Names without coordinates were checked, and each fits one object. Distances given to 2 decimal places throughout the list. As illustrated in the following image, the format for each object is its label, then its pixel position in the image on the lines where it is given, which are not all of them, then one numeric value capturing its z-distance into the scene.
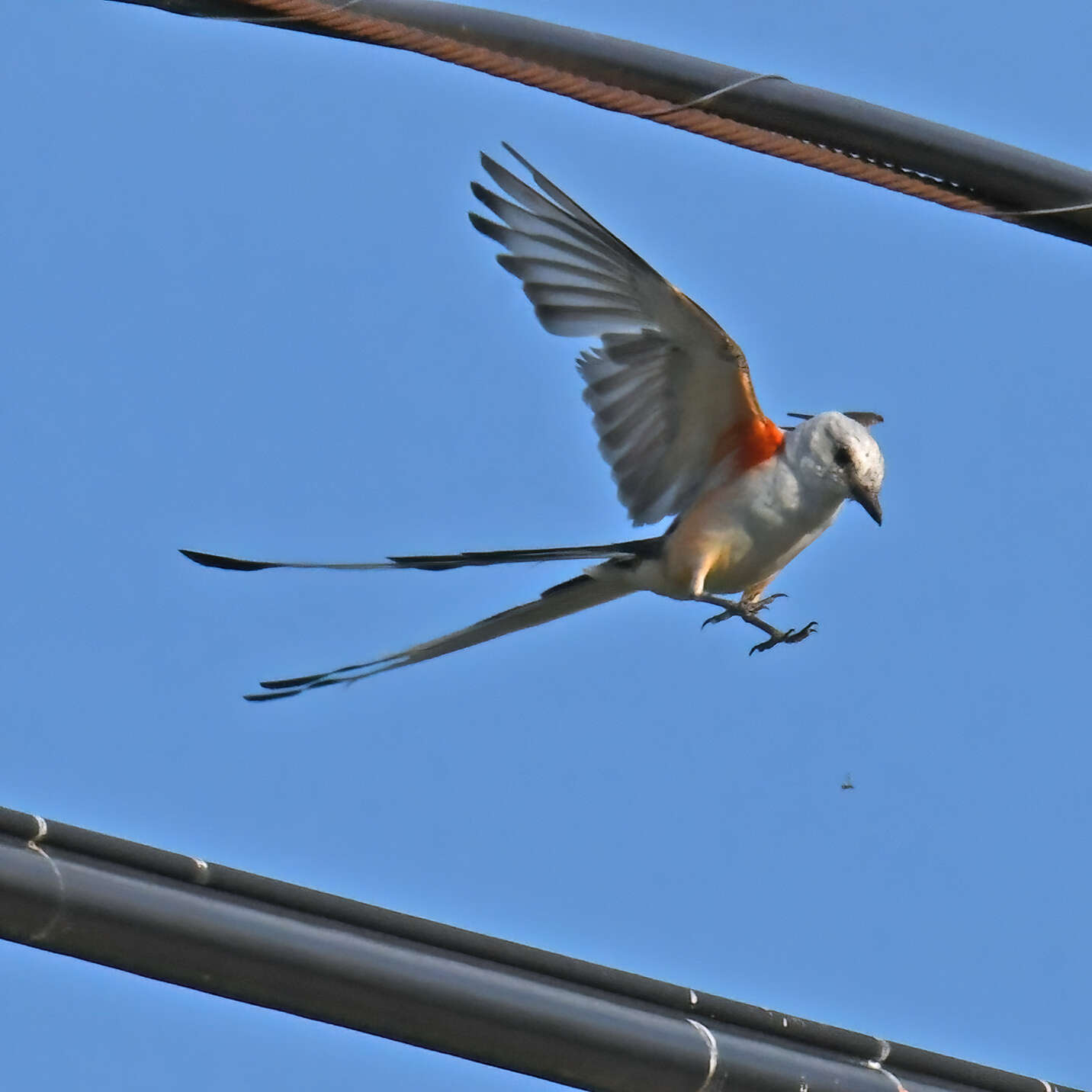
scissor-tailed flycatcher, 8.16
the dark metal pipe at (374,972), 3.78
